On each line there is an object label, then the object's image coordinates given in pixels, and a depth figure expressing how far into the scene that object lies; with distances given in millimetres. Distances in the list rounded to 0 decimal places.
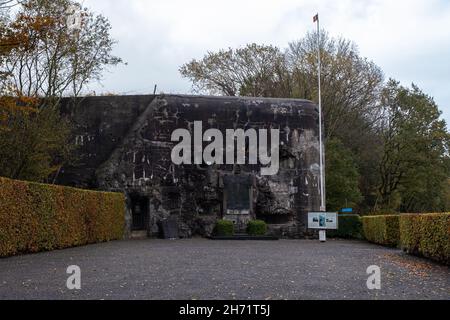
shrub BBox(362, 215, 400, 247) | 18078
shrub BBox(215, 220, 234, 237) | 23391
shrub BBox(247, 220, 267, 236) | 23922
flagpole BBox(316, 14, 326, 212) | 24225
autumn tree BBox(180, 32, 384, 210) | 33031
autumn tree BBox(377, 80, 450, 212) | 35406
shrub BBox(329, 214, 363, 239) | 25645
